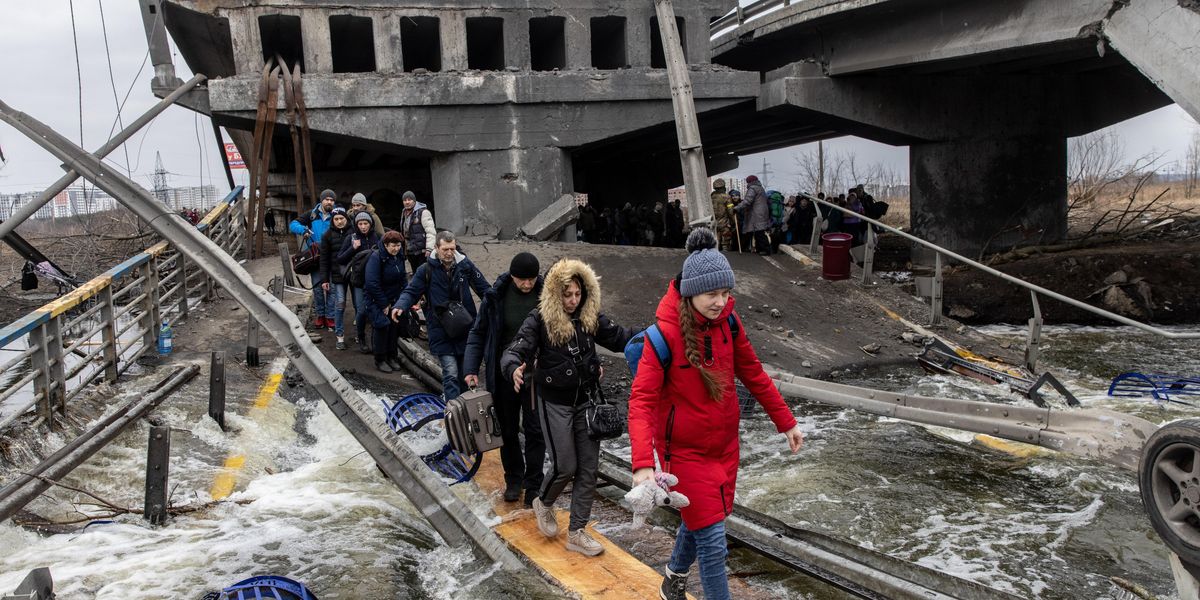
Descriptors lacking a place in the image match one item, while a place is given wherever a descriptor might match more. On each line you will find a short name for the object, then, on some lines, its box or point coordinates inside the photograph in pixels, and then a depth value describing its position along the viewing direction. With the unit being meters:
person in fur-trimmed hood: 5.41
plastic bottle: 10.42
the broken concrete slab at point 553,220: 16.77
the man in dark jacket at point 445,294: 7.45
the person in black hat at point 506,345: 6.07
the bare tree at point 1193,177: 44.53
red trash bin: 15.10
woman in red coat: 4.06
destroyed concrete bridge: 16.44
